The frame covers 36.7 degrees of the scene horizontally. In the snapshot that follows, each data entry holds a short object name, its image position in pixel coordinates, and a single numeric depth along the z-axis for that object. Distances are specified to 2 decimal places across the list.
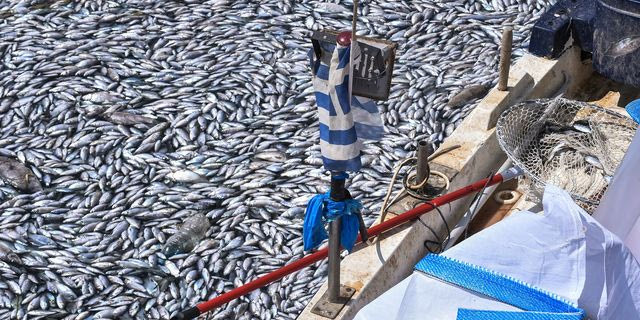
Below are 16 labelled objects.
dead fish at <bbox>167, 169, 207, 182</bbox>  7.10
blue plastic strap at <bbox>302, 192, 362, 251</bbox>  4.63
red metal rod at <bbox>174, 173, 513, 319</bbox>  5.08
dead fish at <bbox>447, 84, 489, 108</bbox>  8.02
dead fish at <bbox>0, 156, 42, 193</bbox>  7.04
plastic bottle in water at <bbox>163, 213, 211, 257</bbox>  6.38
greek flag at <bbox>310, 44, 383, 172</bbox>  4.26
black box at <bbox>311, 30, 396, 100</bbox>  4.29
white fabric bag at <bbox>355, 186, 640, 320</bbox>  4.12
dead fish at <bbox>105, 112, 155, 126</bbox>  7.80
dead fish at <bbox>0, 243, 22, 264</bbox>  6.23
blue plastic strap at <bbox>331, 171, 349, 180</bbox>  4.52
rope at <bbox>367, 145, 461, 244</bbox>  5.77
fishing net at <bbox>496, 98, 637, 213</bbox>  6.27
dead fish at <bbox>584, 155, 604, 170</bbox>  6.39
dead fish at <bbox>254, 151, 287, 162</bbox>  7.34
